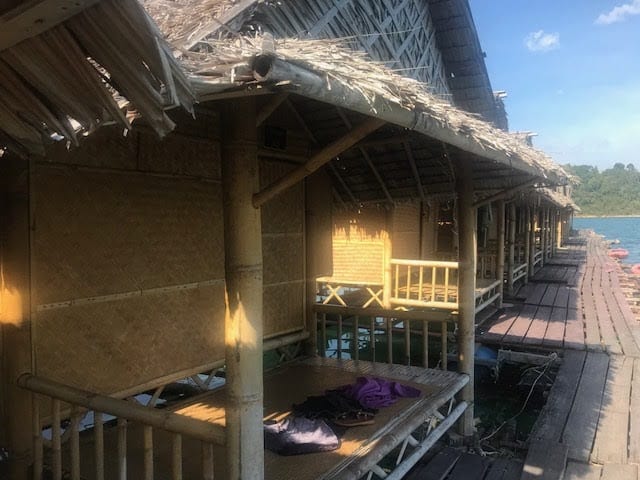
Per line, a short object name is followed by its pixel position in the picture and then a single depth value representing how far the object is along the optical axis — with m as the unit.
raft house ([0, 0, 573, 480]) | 1.78
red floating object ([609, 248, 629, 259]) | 26.55
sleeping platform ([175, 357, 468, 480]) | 3.00
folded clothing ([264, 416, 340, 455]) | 3.19
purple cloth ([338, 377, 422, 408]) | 3.98
